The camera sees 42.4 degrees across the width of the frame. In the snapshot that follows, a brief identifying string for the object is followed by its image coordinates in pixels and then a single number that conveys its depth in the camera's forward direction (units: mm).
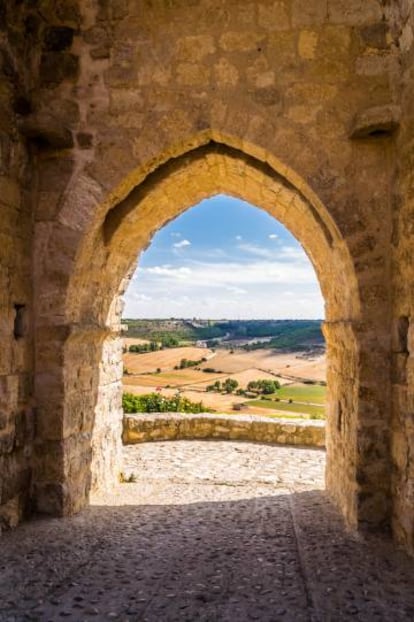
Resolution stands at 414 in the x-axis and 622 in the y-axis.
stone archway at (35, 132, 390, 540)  3600
